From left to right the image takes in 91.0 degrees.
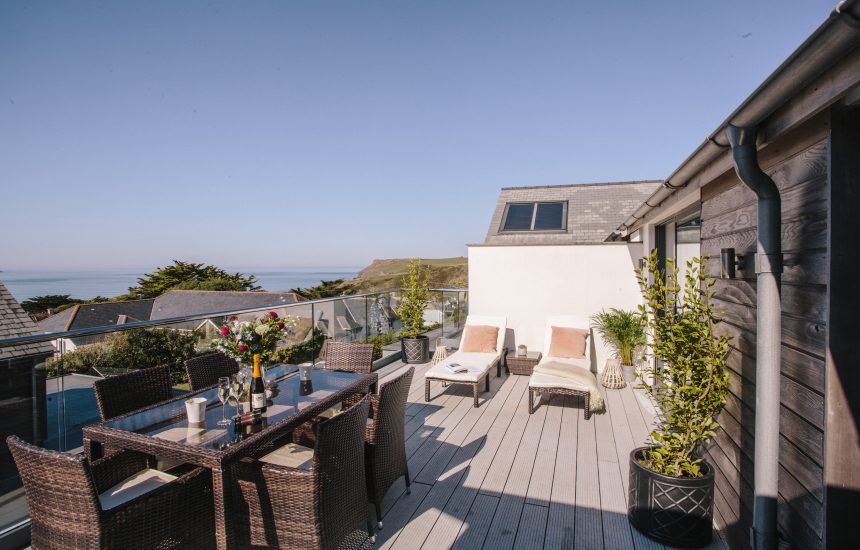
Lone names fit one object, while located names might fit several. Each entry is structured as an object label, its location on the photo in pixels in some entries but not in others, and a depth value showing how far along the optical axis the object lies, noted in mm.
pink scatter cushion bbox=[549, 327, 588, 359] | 6048
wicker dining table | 2012
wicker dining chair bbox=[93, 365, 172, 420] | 2795
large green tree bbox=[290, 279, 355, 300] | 33938
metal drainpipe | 1897
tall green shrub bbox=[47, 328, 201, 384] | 2988
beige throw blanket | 4711
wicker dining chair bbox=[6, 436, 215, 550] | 1666
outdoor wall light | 2412
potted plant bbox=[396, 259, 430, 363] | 7227
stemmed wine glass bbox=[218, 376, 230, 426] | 2537
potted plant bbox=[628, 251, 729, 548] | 2485
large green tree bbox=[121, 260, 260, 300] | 34844
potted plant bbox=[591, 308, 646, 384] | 6246
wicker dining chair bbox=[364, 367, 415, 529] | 2627
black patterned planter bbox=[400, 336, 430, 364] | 7211
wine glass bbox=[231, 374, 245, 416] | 2539
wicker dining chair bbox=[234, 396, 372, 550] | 2084
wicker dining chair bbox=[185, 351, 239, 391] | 3404
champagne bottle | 2654
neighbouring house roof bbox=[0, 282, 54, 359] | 6527
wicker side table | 6449
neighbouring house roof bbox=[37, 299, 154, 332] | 22178
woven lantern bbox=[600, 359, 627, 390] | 5898
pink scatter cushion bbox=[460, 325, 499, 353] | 6383
